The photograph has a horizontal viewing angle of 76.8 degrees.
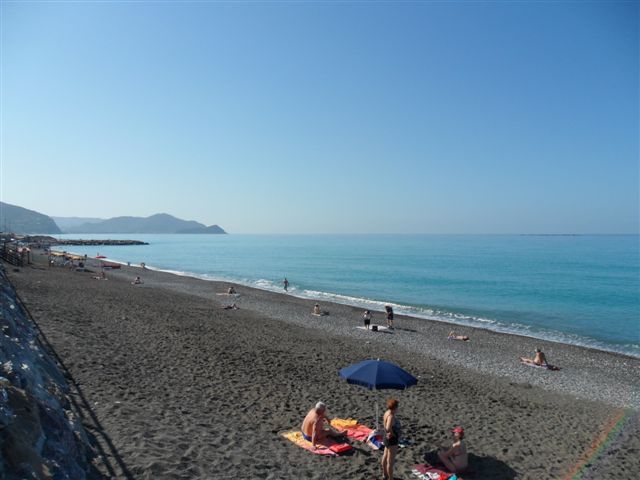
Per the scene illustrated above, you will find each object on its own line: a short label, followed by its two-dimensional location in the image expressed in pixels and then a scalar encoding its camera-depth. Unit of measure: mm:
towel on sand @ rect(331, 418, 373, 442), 8633
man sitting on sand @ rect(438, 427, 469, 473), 7586
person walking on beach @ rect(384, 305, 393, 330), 24842
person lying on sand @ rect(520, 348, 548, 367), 18106
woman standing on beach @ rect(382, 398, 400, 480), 7023
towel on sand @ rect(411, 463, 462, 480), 7312
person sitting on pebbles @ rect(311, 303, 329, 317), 28078
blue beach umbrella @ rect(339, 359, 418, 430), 8266
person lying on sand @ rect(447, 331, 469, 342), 22709
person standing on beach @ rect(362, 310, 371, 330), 23750
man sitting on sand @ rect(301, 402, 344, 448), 8062
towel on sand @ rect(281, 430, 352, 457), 7848
